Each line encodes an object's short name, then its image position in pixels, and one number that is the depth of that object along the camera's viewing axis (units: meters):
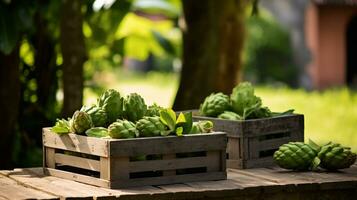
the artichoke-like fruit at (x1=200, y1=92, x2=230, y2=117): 7.03
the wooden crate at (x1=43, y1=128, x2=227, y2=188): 5.96
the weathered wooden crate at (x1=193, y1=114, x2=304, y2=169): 6.69
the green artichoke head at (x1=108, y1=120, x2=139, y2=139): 6.00
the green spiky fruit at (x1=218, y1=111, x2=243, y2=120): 6.86
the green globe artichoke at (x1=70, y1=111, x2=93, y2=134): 6.22
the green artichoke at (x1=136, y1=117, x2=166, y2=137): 6.10
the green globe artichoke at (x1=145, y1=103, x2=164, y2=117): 6.46
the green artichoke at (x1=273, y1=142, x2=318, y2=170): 6.60
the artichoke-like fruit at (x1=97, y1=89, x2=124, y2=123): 6.35
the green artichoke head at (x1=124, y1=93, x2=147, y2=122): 6.38
